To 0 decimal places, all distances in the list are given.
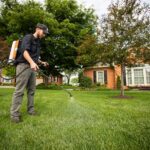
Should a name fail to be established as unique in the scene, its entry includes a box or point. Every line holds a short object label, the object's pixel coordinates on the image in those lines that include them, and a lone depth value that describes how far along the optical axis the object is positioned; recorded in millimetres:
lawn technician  2875
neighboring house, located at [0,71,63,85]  24329
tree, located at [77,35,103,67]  7895
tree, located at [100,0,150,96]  7534
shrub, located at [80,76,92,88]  16322
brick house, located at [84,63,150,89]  17092
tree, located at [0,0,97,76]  14380
